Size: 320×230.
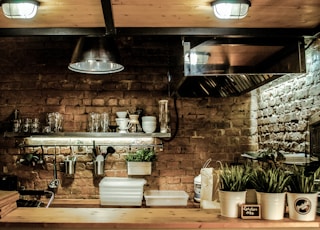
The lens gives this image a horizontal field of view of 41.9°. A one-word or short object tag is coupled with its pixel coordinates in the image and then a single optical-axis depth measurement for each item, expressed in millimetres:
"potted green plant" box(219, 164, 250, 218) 2384
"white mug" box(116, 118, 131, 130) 4809
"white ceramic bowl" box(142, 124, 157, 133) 4797
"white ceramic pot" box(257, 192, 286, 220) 2344
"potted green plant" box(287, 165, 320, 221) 2344
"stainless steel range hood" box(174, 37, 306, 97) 3439
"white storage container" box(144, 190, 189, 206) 4461
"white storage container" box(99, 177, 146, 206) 4484
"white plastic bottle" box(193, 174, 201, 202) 4593
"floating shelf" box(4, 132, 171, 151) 5004
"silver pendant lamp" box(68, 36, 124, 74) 3186
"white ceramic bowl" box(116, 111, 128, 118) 4848
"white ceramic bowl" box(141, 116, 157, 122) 4812
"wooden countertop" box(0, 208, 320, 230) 2324
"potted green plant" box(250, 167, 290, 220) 2348
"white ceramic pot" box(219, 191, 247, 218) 2379
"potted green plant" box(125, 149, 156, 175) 4859
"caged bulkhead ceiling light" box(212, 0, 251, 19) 2729
